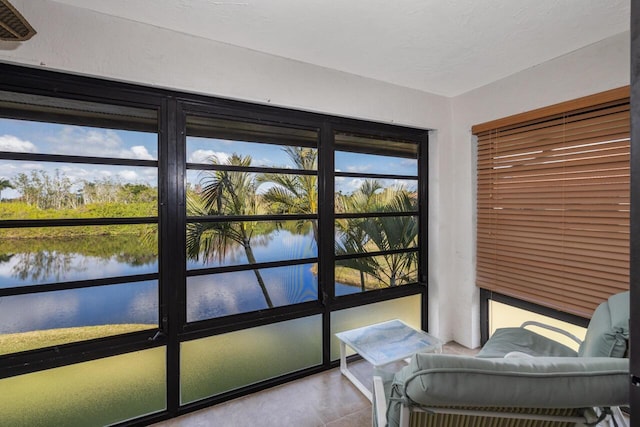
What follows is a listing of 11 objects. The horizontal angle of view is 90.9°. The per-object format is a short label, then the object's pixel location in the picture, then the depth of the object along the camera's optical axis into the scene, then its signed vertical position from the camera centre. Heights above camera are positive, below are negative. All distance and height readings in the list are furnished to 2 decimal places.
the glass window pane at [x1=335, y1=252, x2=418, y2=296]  2.72 -0.54
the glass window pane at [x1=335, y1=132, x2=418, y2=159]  2.69 +0.62
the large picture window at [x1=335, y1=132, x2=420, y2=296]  2.71 +0.00
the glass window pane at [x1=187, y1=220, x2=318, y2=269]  2.15 -0.21
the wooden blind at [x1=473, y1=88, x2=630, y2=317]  2.02 +0.06
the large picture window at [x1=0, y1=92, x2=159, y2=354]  1.69 -0.05
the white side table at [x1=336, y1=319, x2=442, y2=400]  2.13 -0.95
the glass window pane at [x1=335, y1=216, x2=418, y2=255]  2.72 -0.19
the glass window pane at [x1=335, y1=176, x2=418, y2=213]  2.71 +0.16
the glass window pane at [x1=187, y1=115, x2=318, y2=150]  2.13 +0.60
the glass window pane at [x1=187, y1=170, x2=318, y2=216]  2.15 +0.15
